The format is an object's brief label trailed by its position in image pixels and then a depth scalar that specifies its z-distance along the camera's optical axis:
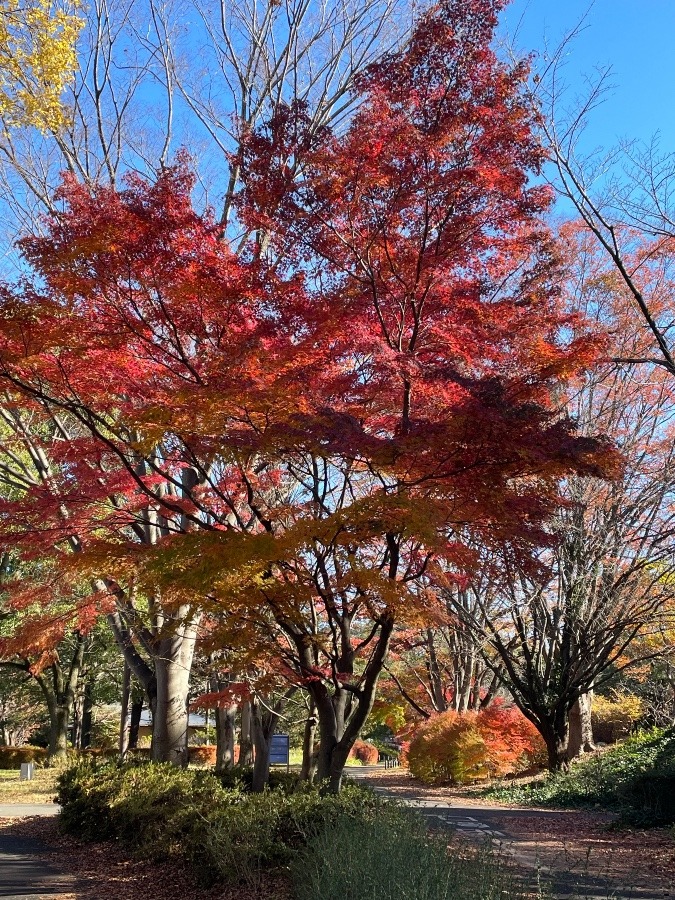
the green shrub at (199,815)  7.25
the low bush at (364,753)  40.72
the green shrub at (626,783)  10.70
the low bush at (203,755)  32.03
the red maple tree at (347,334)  6.73
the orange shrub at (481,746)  19.89
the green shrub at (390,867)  4.17
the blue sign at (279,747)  13.66
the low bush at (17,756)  30.89
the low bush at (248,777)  12.73
